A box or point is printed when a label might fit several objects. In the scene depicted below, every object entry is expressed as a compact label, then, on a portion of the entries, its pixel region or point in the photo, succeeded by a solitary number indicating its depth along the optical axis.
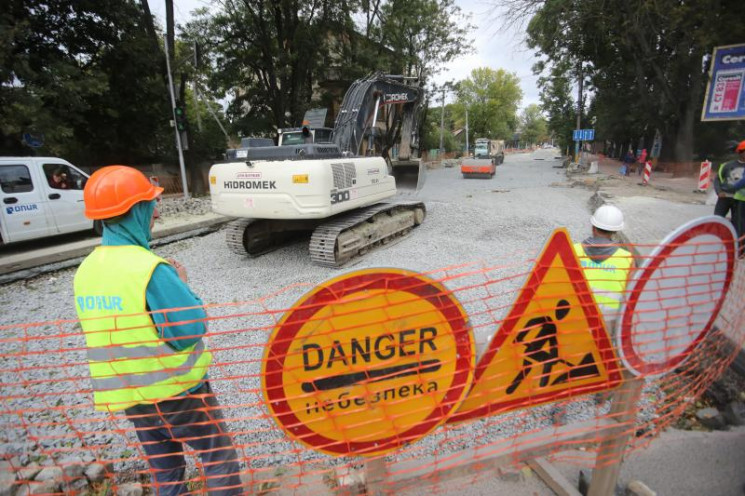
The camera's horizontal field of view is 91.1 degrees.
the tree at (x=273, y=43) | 16.16
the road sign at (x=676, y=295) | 1.32
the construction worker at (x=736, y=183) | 4.94
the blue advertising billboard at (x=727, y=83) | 10.74
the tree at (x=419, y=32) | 20.56
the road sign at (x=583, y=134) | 25.31
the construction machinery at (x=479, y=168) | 20.22
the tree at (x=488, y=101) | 54.41
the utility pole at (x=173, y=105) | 11.22
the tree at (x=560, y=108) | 32.31
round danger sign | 1.14
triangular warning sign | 1.31
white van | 6.82
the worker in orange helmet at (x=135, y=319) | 1.54
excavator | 5.43
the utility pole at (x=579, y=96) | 25.01
